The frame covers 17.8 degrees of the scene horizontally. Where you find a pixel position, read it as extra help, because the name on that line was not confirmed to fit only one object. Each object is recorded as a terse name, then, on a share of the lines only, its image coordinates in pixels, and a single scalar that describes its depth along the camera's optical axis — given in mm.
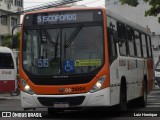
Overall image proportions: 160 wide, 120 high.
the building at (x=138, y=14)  69831
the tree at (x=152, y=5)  29953
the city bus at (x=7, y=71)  27047
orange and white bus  13523
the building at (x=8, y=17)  68188
